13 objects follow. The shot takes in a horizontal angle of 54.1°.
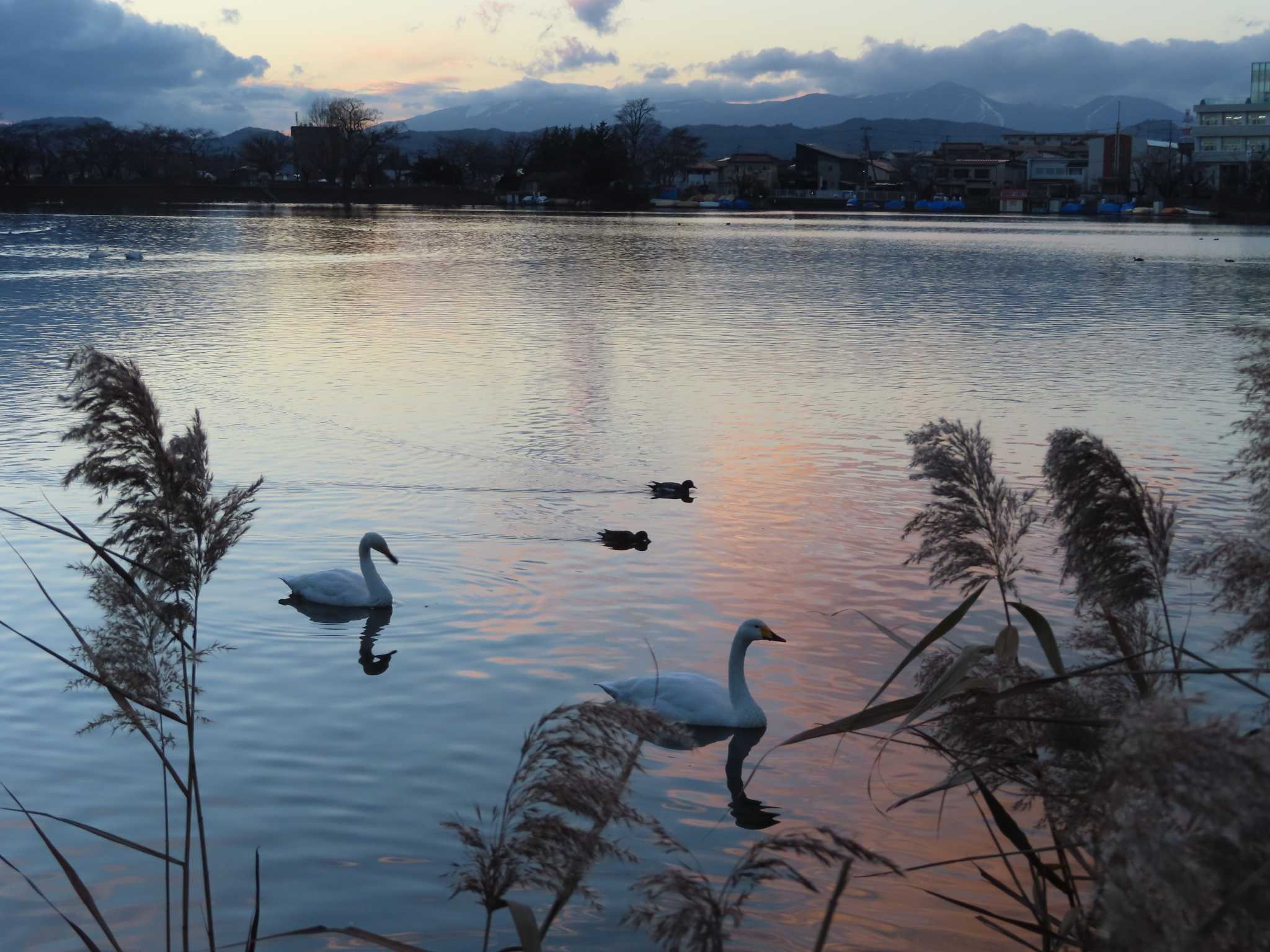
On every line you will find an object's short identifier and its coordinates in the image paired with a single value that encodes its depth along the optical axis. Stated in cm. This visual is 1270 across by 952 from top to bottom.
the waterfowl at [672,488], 1080
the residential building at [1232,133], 11638
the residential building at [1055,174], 13775
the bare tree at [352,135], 11819
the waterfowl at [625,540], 942
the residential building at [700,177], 15200
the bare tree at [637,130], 13725
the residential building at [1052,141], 15912
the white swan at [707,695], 618
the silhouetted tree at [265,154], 13338
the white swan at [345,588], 785
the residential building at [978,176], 14150
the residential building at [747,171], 14775
